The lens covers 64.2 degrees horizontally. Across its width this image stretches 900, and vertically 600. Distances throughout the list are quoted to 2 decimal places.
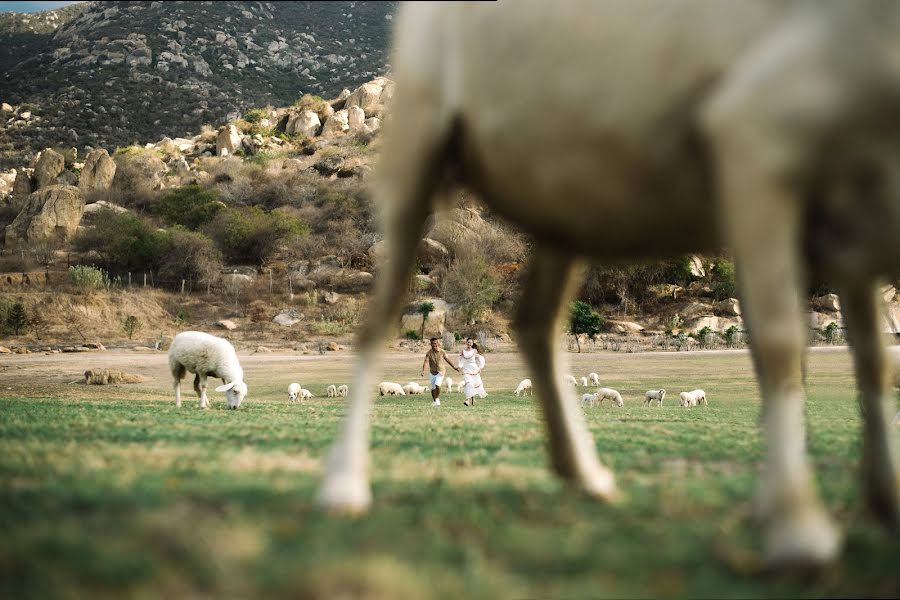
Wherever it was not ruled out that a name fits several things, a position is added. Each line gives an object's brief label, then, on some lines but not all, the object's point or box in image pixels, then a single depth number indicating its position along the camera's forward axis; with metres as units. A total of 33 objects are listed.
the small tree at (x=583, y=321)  40.72
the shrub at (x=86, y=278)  45.59
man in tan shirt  17.27
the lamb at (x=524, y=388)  20.95
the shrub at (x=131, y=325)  41.38
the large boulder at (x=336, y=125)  93.71
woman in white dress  18.02
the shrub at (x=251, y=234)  58.88
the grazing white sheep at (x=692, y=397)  17.12
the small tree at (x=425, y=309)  43.81
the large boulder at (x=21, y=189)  71.69
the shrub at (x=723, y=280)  50.16
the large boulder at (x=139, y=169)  75.25
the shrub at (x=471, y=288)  46.31
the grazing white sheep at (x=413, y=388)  21.50
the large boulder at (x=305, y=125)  96.19
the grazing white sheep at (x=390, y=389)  20.97
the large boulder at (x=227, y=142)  90.88
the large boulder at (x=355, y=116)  94.13
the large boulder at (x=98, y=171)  74.00
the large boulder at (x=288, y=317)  45.78
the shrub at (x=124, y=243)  55.00
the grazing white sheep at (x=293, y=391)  19.39
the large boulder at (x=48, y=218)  59.69
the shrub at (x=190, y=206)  63.31
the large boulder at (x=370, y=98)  99.19
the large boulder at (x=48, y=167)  73.44
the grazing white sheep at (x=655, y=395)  17.92
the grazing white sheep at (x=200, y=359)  15.19
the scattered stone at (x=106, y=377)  22.53
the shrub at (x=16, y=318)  38.75
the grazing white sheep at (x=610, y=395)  17.35
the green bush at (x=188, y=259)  54.12
